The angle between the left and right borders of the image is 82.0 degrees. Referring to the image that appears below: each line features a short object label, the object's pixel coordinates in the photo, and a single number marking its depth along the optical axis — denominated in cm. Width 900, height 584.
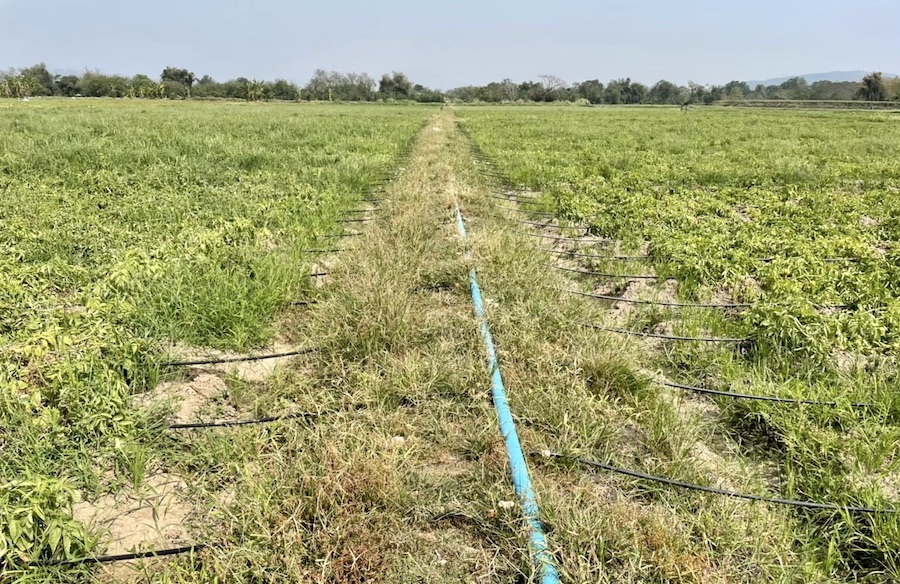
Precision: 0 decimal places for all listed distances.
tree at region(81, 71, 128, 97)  10000
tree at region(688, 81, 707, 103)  12314
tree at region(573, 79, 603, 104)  12812
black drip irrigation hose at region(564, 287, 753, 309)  434
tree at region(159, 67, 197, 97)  11500
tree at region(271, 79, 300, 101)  11314
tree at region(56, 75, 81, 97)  10462
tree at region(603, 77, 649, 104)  12862
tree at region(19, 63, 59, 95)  9725
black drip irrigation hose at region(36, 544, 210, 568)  190
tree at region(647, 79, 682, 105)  13450
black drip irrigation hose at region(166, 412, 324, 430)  272
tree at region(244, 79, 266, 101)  10531
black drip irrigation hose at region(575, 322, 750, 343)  371
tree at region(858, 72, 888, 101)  8638
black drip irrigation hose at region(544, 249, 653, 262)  579
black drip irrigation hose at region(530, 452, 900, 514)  216
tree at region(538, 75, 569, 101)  12850
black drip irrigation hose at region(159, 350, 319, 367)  326
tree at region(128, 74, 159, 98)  9938
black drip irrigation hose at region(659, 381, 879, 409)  282
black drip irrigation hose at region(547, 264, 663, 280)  520
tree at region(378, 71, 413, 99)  12225
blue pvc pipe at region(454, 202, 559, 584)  189
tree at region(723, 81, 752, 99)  12912
